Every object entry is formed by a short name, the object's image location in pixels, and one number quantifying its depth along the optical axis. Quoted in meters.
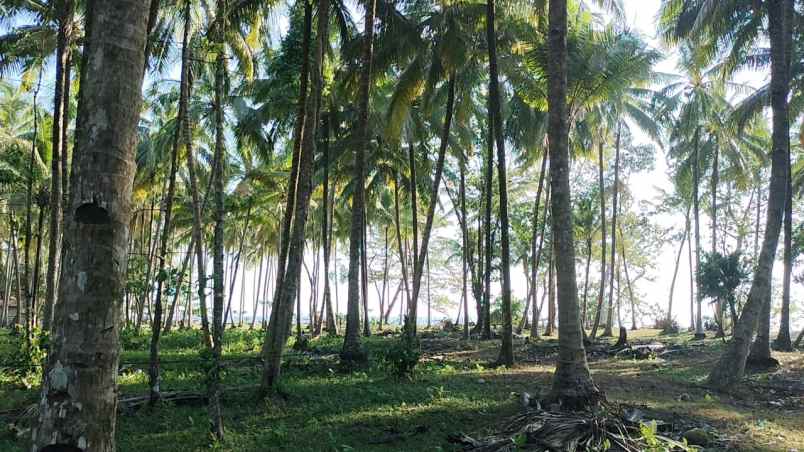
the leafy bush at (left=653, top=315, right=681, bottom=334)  26.70
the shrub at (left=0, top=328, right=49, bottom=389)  8.68
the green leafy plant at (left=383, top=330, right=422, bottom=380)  9.80
